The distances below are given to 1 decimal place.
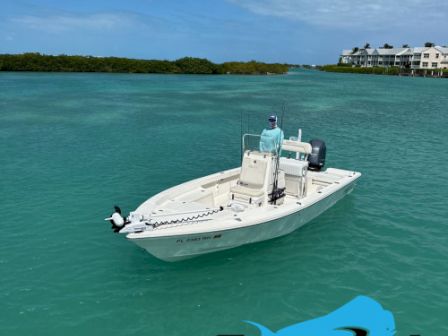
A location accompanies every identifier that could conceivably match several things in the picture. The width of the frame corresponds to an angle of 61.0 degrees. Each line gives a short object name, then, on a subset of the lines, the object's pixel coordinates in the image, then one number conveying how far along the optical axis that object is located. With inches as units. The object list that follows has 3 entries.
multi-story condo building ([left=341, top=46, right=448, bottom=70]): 5123.0
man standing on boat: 431.2
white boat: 346.9
